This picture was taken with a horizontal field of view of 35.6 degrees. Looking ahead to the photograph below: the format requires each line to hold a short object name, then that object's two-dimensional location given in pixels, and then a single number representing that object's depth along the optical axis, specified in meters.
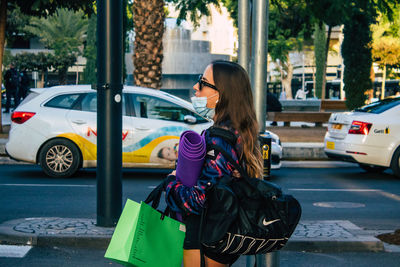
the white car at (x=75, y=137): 10.69
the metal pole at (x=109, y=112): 6.31
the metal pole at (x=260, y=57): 4.28
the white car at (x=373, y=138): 11.34
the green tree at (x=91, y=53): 51.38
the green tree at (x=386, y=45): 42.50
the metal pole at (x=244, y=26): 4.83
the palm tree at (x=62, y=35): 57.16
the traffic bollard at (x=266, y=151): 4.08
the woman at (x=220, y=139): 2.83
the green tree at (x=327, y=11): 17.72
